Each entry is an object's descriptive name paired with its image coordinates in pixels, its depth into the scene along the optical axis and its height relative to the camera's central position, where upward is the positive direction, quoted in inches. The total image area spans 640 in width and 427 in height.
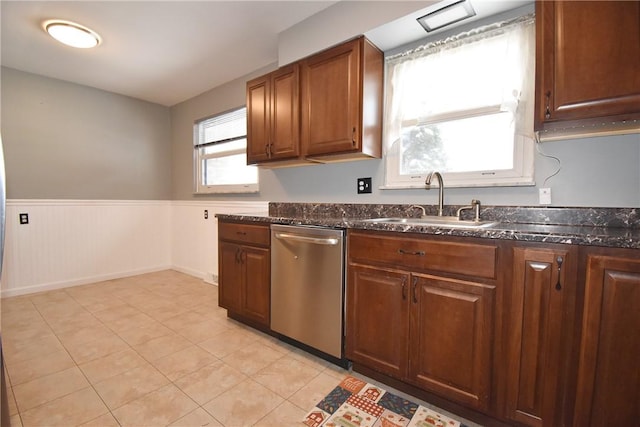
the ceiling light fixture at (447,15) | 65.4 +42.6
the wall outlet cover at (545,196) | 62.7 +0.5
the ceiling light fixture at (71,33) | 91.4 +51.9
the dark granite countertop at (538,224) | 43.2 -5.3
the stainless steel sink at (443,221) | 65.0 -5.8
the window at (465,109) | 66.0 +22.3
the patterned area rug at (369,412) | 54.7 -42.0
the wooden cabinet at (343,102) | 77.4 +26.3
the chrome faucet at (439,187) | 72.0 +2.6
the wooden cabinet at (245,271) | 86.0 -23.6
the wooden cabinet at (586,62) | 46.6 +22.9
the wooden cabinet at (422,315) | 51.6 -23.0
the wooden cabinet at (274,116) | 90.5 +26.2
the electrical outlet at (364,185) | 89.1 +3.6
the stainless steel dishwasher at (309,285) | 69.7 -22.7
